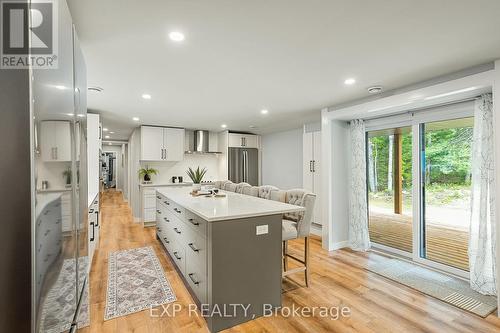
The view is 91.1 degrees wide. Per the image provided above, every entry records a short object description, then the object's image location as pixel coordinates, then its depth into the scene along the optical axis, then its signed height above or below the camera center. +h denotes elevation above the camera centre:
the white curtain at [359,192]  4.04 -0.44
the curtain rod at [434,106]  2.87 +0.76
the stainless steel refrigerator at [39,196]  0.59 -0.08
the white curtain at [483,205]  2.60 -0.45
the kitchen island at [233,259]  2.05 -0.83
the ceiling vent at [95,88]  3.05 +1.02
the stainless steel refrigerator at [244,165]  6.58 +0.05
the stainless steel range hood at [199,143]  6.57 +0.66
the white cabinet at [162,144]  5.75 +0.59
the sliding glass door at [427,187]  3.15 -0.32
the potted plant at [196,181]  3.92 -0.23
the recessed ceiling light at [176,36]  1.83 +1.01
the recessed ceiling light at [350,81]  2.82 +0.99
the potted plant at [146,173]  5.94 -0.12
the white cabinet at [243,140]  6.62 +0.74
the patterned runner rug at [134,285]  2.41 -1.33
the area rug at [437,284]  2.43 -1.40
